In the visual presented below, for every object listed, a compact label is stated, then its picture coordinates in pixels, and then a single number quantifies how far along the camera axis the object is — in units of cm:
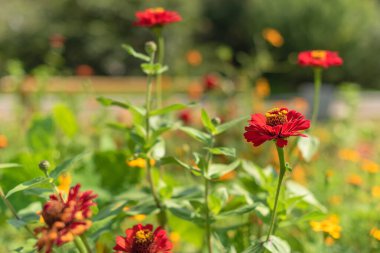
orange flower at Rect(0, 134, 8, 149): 137
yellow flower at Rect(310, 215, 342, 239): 108
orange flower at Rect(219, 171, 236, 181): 151
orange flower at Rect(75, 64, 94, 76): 223
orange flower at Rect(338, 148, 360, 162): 165
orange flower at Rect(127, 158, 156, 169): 113
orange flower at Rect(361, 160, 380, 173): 142
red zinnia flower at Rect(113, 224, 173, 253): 86
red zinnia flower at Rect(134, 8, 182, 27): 105
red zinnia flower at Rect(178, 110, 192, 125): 177
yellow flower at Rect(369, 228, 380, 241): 110
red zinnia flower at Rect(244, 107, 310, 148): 83
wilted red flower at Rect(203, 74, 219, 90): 212
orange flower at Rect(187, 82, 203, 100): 355
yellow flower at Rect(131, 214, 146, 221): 107
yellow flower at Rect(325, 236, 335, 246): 123
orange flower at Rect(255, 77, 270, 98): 340
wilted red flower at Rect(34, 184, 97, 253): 77
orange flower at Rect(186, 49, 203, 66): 364
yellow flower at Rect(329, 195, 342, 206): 143
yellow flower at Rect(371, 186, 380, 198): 133
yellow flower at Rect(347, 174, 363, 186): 140
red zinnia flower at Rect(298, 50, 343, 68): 107
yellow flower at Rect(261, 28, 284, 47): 219
